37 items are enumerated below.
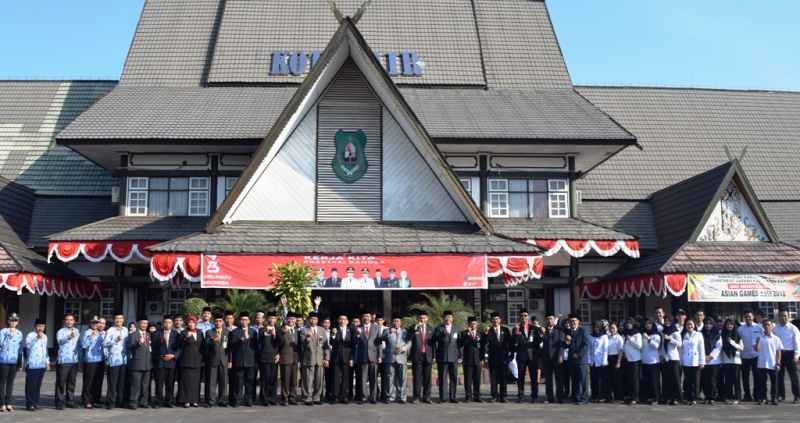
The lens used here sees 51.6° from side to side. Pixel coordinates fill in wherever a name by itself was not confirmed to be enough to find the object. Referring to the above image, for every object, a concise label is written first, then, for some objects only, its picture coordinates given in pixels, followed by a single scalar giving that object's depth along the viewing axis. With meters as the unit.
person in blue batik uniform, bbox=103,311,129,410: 14.16
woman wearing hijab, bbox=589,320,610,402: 15.09
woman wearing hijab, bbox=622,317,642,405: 14.83
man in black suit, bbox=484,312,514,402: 15.09
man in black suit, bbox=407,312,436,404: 14.91
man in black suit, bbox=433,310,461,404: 15.05
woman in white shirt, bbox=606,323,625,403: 15.06
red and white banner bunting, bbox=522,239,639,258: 21.83
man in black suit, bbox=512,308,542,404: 15.15
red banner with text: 18.77
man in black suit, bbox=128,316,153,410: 14.21
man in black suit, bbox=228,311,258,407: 14.50
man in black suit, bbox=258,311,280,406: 14.46
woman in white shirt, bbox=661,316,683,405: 14.77
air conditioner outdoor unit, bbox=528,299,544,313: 24.91
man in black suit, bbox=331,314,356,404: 14.89
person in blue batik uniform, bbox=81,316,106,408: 14.23
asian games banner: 21.52
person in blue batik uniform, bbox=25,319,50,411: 13.95
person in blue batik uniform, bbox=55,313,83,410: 14.24
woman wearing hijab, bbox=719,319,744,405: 15.07
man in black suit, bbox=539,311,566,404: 15.05
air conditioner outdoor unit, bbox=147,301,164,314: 24.33
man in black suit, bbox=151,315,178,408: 14.43
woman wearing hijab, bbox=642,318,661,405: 14.80
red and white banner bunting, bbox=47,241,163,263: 21.03
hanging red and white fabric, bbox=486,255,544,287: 19.53
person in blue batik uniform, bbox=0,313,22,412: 13.97
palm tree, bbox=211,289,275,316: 18.47
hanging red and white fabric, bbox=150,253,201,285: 18.66
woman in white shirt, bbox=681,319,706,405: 14.86
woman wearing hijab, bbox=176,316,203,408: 14.36
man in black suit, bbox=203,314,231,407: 14.50
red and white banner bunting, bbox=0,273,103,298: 20.25
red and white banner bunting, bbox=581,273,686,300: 21.36
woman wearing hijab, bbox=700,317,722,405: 14.98
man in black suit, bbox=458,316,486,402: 15.02
